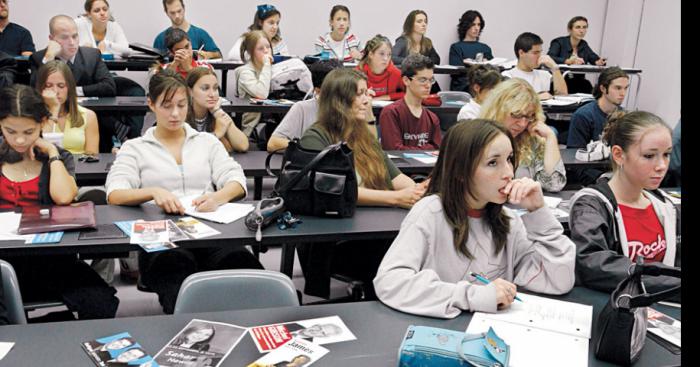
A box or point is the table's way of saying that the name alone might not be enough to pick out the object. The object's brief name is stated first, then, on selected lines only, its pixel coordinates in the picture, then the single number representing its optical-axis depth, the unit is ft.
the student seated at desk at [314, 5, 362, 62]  25.25
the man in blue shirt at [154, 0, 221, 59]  24.02
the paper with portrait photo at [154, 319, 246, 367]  5.01
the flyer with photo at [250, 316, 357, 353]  5.34
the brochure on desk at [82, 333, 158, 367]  4.94
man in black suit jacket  16.78
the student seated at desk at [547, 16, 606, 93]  29.12
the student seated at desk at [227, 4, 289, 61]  22.75
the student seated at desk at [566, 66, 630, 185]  14.97
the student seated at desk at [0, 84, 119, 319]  7.94
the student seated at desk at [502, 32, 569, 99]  20.89
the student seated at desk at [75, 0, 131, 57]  21.45
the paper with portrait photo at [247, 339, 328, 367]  5.00
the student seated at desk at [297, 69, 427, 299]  9.36
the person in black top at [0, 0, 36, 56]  22.13
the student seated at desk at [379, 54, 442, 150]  14.08
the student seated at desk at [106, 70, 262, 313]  8.76
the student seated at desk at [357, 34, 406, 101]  19.88
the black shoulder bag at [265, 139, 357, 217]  8.79
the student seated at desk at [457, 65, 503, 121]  14.14
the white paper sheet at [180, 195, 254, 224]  8.73
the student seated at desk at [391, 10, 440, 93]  25.89
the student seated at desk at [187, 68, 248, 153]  12.69
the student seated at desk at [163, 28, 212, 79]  17.21
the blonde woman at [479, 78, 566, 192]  10.78
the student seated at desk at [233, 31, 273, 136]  18.24
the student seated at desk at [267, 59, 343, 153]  13.41
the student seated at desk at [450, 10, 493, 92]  29.35
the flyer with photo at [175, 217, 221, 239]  8.06
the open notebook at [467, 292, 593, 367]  5.25
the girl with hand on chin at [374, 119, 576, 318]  6.40
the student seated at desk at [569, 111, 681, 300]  7.11
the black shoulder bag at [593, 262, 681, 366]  5.10
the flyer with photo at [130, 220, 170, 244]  7.77
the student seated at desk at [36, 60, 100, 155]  13.04
